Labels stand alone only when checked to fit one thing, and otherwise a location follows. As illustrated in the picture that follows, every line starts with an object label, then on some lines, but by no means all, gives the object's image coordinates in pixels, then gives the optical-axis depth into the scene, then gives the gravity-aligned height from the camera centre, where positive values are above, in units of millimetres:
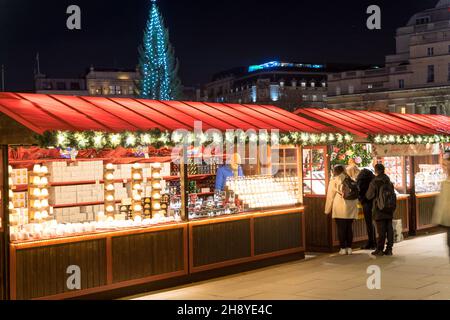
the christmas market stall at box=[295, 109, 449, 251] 13828 -224
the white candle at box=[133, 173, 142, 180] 12266 -405
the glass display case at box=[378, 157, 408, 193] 16594 -519
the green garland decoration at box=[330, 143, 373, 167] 15383 -95
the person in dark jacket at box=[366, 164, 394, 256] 12680 -1294
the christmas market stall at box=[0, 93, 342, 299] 8789 -754
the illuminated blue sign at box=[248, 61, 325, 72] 130750 +17735
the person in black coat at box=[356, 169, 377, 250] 13695 -1090
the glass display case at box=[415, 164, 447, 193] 17203 -751
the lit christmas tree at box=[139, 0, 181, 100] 61688 +9035
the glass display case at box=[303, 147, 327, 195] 13937 -533
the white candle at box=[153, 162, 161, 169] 12454 -216
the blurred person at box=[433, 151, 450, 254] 9344 -835
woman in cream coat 12969 -1160
